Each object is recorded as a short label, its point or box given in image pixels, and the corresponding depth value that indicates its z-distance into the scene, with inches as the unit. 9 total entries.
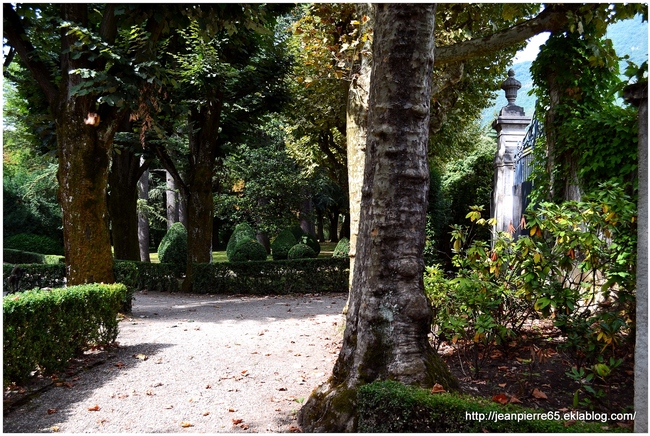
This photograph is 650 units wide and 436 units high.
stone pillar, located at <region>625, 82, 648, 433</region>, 110.8
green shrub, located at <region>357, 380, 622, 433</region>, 130.4
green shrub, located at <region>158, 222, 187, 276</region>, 690.8
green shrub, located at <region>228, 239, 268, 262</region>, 713.6
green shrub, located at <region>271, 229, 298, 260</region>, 859.4
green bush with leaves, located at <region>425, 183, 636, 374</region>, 190.1
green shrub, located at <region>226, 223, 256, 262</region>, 735.7
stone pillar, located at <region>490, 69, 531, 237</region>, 463.5
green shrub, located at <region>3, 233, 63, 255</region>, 967.0
